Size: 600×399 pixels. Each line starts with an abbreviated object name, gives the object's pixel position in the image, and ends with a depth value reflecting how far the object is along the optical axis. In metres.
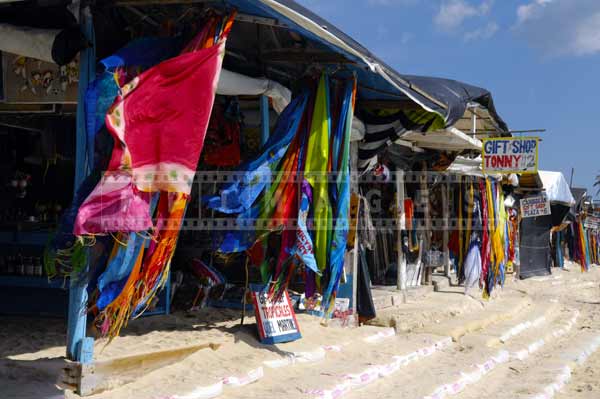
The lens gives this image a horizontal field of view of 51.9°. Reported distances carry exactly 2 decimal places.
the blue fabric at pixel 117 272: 3.79
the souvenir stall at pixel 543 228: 18.55
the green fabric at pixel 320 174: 5.51
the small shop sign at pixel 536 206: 16.69
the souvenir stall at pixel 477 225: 10.70
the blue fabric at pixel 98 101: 3.81
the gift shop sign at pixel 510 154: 10.12
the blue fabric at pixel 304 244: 5.34
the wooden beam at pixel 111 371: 4.09
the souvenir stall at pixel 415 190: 9.43
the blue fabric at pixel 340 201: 5.62
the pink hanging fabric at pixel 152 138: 3.57
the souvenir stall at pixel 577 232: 24.73
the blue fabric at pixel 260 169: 4.97
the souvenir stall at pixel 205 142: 3.81
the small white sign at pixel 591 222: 26.43
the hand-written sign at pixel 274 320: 6.22
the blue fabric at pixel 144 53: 3.96
